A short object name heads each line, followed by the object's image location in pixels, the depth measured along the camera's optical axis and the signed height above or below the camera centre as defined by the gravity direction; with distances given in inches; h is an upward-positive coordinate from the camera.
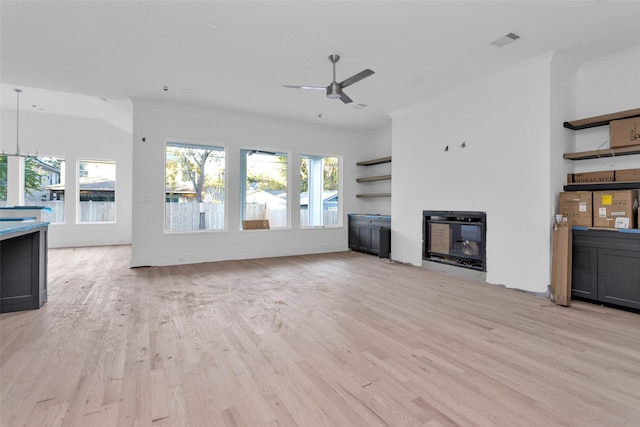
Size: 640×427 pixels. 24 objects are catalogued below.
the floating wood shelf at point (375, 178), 281.8 +32.2
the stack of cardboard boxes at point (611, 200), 137.9 +6.2
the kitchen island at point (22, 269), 130.7 -24.7
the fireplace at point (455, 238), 189.0 -16.4
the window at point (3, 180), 298.0 +29.3
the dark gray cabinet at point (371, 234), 263.0 -18.9
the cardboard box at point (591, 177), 152.2 +18.4
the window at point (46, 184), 310.0 +27.3
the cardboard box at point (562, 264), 142.9 -23.7
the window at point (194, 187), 241.9 +19.7
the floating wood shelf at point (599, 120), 142.0 +45.0
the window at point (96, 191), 331.3 +22.3
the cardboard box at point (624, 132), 139.5 +37.0
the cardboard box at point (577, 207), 148.3 +3.1
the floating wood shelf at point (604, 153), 142.3 +29.0
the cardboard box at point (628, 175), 142.7 +18.0
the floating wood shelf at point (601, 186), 140.5 +13.1
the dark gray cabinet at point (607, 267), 132.4 -23.7
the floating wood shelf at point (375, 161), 283.6 +48.4
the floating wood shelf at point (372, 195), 288.4 +16.7
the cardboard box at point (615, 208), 136.6 +2.4
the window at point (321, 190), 305.9 +22.2
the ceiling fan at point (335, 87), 155.0 +62.4
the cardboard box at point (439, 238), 210.1 -17.2
